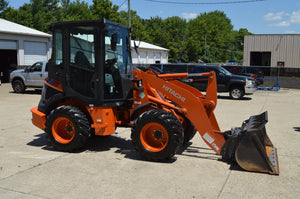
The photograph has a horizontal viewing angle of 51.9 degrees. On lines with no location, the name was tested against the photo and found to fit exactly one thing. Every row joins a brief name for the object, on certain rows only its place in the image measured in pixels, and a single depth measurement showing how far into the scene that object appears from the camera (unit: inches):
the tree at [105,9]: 1528.1
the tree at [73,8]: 2822.3
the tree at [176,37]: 2952.8
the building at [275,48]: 1348.4
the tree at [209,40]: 3105.3
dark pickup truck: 682.2
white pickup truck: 700.7
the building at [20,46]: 972.6
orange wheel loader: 228.7
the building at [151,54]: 1700.3
